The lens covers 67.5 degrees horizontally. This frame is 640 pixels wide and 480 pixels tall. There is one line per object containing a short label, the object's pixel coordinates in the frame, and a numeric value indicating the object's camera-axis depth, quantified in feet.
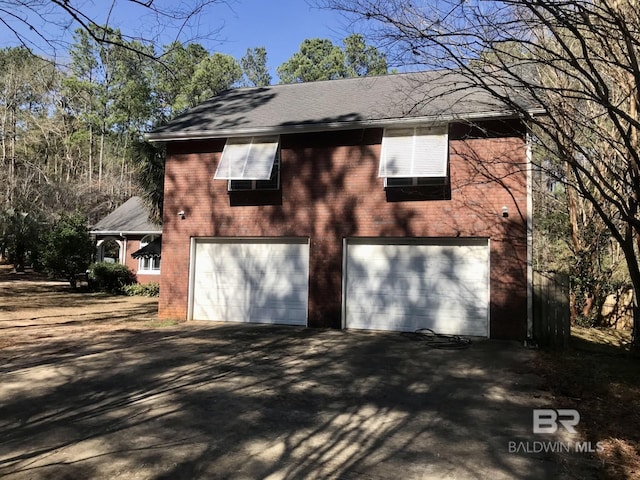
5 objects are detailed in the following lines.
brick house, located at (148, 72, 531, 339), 36.86
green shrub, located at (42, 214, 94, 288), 72.49
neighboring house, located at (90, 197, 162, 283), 78.12
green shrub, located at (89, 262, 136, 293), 74.69
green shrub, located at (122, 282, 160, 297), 71.51
